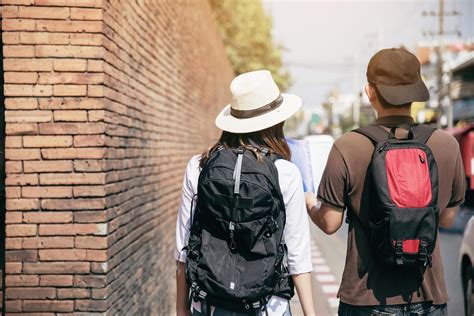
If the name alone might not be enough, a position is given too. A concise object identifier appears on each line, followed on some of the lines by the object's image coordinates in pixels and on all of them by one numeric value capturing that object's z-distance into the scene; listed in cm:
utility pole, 3994
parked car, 611
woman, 307
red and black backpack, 293
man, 305
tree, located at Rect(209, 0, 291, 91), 2978
